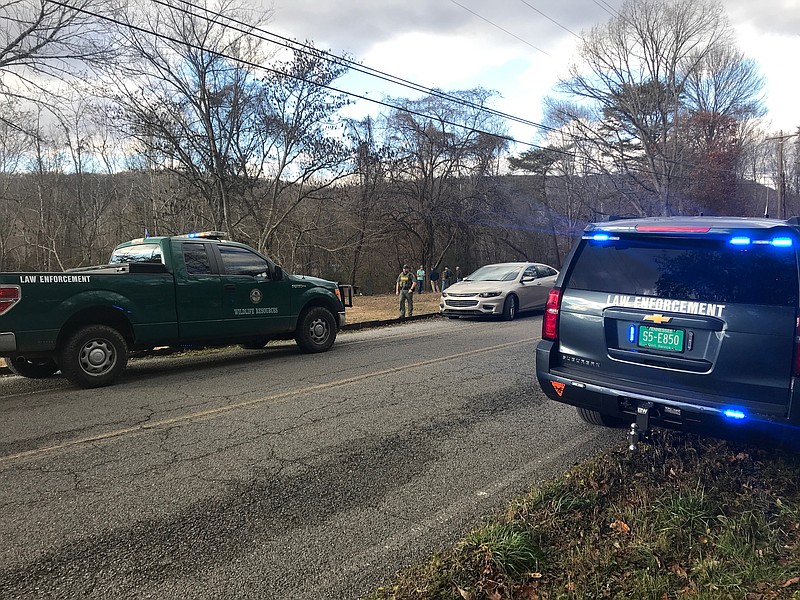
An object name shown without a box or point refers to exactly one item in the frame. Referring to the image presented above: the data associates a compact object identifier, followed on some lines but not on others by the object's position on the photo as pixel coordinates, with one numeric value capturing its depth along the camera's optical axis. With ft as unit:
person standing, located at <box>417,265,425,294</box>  90.03
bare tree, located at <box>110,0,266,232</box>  57.00
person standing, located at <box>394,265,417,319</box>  50.47
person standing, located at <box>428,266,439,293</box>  101.94
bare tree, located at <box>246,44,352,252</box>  62.23
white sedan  46.09
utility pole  104.20
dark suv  10.52
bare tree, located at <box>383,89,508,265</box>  109.40
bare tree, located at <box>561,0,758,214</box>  113.39
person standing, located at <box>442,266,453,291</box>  89.04
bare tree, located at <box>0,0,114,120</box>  42.29
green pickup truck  20.79
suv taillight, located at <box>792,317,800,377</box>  10.11
